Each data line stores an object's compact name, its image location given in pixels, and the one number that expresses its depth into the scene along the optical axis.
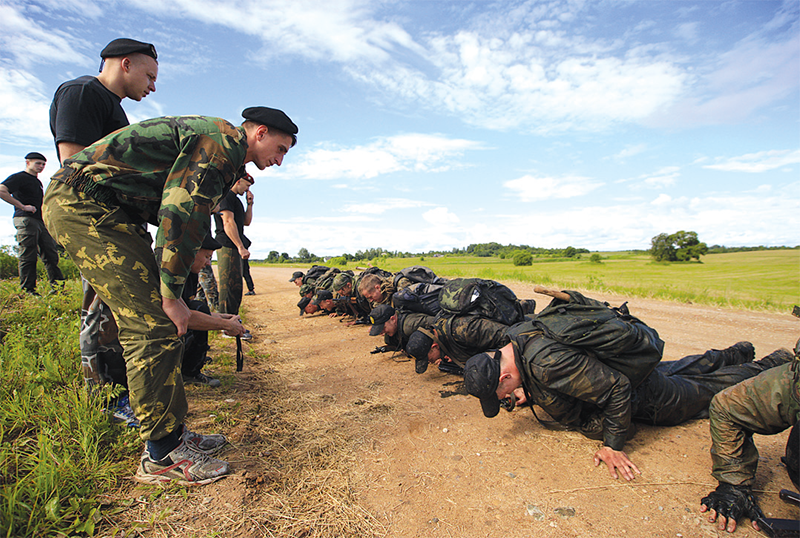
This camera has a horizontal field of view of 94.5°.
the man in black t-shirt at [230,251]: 5.13
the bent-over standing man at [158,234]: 2.08
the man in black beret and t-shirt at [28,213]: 6.52
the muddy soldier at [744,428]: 1.98
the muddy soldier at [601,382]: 2.58
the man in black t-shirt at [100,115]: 2.49
